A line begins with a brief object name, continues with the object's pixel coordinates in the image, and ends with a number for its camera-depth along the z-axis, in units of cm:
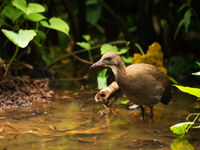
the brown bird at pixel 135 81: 852
